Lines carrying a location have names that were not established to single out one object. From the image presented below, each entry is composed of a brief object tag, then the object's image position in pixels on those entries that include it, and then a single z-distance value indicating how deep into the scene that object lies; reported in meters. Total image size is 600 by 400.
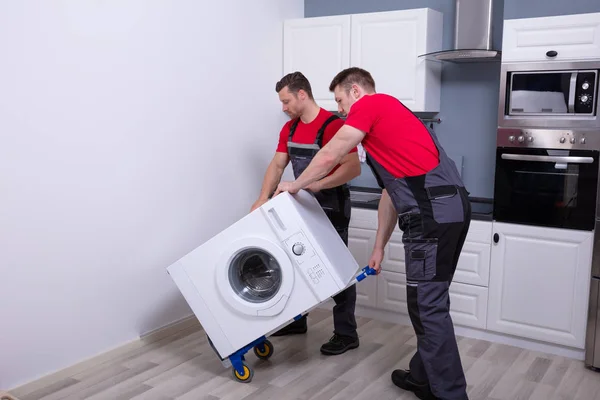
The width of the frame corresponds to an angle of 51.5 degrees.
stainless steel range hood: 3.69
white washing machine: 2.81
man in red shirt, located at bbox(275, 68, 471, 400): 2.61
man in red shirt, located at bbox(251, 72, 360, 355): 3.15
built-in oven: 3.27
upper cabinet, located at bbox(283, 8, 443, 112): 3.88
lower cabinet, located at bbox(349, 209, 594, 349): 3.35
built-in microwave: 3.21
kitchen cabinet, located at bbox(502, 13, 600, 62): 3.18
